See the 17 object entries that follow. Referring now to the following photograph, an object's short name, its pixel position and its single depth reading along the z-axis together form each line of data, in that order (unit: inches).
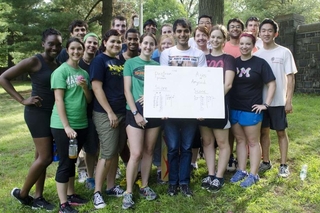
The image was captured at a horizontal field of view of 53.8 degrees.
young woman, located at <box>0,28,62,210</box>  126.4
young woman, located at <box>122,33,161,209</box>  129.2
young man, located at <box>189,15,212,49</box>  187.3
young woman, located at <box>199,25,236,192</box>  139.3
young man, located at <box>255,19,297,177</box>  155.0
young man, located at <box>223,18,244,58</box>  167.2
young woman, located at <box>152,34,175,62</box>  156.3
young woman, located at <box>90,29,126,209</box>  128.3
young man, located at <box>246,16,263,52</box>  178.9
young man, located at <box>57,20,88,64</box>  165.6
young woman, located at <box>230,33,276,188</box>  143.6
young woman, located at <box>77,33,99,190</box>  138.5
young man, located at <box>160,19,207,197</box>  137.0
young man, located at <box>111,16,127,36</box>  179.6
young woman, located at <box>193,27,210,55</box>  152.3
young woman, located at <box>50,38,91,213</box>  121.4
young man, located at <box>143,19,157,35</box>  189.3
